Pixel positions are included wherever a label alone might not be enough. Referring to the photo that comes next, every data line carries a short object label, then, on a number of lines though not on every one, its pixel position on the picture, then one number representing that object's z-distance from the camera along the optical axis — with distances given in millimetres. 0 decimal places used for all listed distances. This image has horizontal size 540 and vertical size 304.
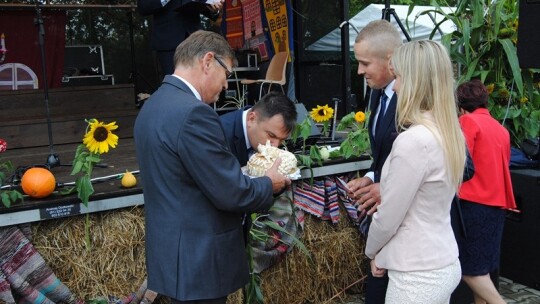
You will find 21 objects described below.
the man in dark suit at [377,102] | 2377
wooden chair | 6773
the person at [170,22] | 4012
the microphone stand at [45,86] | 3662
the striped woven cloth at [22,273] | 2545
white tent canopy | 11249
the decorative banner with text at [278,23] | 7117
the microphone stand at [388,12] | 4828
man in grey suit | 1796
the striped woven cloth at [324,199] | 3520
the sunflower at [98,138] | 2752
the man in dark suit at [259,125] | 2551
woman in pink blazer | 1826
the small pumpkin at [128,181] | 2969
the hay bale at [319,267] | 3490
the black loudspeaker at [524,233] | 4078
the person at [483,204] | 3211
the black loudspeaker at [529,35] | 3193
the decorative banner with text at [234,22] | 7970
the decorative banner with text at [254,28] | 7625
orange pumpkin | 2660
